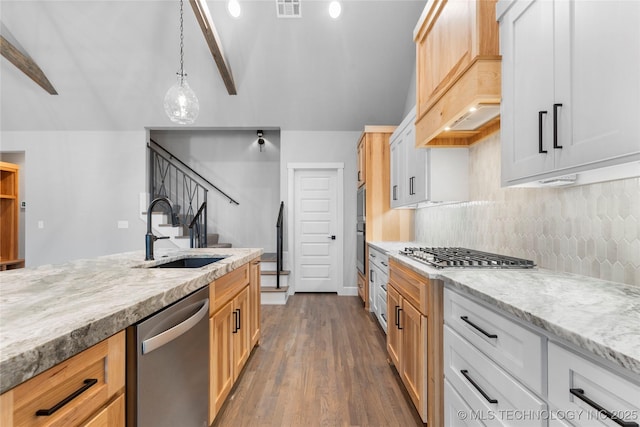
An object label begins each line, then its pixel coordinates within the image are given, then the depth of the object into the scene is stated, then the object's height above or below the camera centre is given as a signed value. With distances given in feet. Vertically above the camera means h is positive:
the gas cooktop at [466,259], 5.54 -0.83
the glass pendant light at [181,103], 9.77 +3.53
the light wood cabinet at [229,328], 5.64 -2.43
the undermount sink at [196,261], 7.89 -1.15
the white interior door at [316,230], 17.17 -0.76
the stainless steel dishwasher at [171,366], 3.29 -1.88
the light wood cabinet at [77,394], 2.11 -1.39
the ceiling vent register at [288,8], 12.82 +8.59
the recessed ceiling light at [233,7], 12.92 +8.63
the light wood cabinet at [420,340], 5.37 -2.41
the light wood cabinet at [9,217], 17.93 -0.11
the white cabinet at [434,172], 8.59 +1.24
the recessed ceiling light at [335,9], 12.78 +8.52
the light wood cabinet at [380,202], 13.69 +0.62
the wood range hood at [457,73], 5.08 +2.68
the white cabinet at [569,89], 3.03 +1.48
